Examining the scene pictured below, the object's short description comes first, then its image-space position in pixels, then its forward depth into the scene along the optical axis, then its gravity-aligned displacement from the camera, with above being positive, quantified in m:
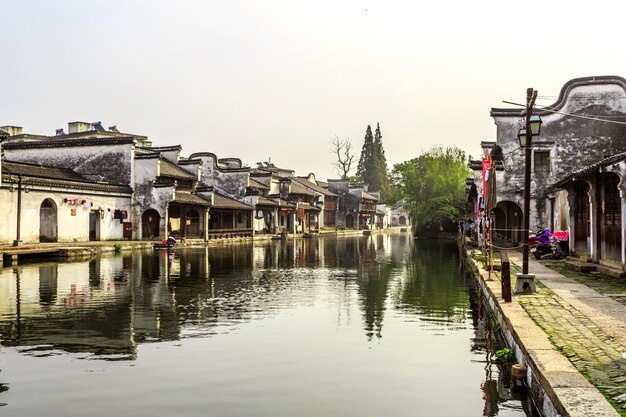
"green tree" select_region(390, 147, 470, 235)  61.78 +3.67
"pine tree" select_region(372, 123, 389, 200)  113.06 +10.97
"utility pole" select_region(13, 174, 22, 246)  32.06 +1.23
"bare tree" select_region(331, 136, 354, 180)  102.31 +10.51
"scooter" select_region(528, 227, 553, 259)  24.47 -0.89
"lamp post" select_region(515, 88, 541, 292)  13.34 +1.60
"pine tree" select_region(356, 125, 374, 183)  115.12 +13.12
